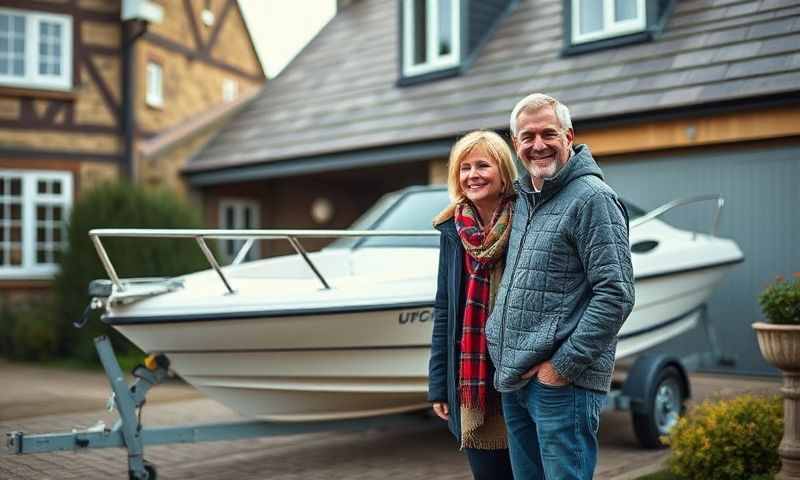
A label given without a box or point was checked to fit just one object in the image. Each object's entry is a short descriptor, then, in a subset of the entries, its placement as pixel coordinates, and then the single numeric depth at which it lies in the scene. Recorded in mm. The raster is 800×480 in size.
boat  4730
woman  3016
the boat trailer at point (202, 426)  4492
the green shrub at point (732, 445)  4645
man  2559
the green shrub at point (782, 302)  4352
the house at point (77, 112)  13289
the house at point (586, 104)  8297
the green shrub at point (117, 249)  11016
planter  4211
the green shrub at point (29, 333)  11539
